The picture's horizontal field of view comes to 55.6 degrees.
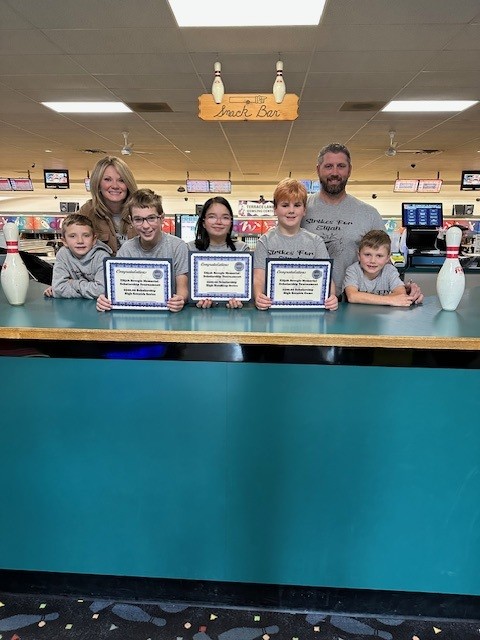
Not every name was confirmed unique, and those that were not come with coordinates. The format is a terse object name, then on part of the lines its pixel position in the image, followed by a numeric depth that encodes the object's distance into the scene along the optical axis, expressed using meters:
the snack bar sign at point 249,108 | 3.35
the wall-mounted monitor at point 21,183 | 11.97
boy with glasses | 1.71
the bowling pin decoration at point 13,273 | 1.67
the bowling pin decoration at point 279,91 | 3.30
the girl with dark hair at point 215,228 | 2.12
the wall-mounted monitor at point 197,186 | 11.94
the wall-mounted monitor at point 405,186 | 11.39
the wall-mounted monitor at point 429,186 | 11.46
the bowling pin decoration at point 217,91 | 3.27
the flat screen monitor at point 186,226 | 6.91
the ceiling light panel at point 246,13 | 3.03
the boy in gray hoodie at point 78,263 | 1.92
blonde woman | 2.31
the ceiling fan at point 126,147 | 7.52
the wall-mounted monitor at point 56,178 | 11.14
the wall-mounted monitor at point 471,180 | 10.24
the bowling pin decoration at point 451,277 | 1.68
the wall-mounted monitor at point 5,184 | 11.93
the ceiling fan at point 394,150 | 7.25
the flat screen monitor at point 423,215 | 6.52
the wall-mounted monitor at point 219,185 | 12.10
